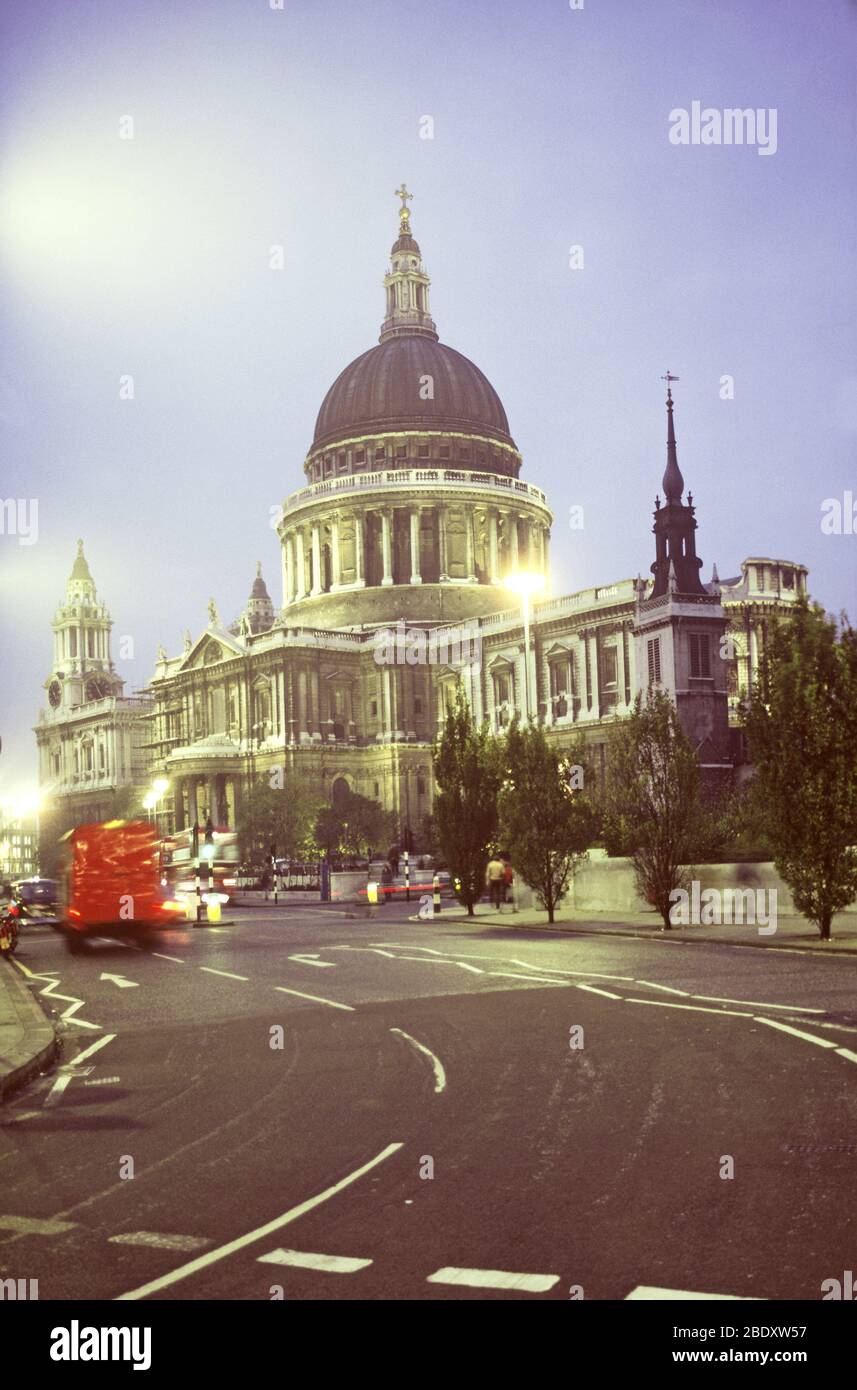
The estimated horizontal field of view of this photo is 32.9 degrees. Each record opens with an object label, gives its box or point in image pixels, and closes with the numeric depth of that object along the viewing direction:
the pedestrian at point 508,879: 47.46
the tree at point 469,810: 43.97
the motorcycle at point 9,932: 33.44
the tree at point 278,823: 93.25
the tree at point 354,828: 95.62
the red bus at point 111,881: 36.84
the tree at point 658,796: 33.31
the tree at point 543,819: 38.53
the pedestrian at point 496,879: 45.94
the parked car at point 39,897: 55.00
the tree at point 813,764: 28.50
